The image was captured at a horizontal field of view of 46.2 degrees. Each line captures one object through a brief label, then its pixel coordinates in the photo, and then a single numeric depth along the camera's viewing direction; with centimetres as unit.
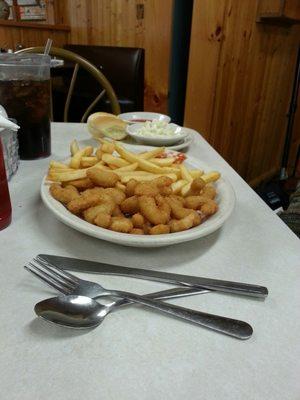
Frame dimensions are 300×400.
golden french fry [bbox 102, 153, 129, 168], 68
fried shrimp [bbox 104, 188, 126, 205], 56
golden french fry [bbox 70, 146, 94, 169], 67
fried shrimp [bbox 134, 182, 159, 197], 55
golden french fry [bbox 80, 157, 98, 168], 68
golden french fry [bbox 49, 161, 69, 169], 65
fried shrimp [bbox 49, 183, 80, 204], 56
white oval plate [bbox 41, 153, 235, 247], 48
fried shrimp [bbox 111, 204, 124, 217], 54
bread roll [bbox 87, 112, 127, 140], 102
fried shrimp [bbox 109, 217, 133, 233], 50
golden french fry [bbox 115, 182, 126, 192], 60
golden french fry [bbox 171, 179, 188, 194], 62
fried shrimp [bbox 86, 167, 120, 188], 59
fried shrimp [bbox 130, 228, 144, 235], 51
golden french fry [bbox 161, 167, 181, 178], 67
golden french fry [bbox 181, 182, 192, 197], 62
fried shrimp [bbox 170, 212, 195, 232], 51
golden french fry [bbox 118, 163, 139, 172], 66
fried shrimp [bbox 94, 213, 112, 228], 50
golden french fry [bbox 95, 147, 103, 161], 69
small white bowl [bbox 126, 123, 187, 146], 97
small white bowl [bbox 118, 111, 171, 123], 117
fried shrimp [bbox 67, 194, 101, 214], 53
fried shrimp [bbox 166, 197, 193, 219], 54
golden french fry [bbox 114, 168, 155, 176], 64
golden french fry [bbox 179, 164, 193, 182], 65
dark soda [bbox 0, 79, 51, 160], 79
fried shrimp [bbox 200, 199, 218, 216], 55
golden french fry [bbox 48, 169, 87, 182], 61
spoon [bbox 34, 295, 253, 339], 38
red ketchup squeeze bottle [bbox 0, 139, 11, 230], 54
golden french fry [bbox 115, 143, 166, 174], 68
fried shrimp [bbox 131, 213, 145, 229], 52
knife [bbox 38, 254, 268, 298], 45
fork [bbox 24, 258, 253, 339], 39
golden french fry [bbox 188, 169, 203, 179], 67
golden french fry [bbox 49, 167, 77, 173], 64
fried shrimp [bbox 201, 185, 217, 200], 61
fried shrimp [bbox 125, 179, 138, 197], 58
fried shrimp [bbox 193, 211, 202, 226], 53
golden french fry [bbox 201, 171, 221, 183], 66
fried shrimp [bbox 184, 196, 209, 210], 57
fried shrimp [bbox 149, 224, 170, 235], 50
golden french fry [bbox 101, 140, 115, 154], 71
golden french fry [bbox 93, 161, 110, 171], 65
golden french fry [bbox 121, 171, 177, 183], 62
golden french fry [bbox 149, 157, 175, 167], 71
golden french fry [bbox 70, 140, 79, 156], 74
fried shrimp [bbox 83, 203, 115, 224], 52
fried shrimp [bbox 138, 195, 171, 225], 51
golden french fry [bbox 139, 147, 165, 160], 73
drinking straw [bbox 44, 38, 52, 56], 92
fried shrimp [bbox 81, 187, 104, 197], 56
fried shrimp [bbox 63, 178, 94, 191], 62
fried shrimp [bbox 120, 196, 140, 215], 55
